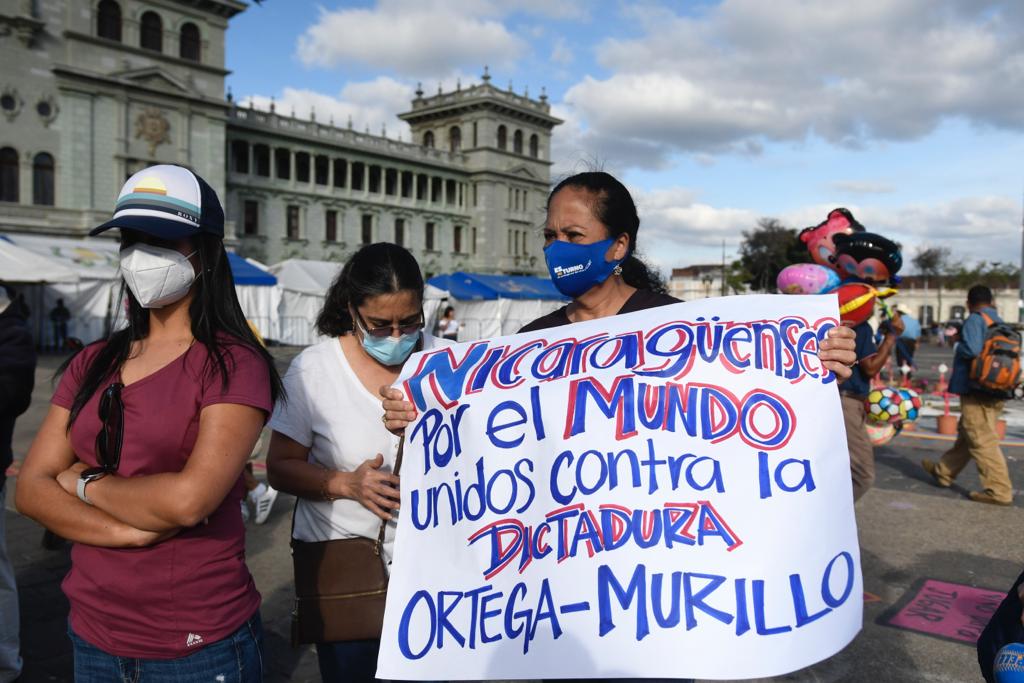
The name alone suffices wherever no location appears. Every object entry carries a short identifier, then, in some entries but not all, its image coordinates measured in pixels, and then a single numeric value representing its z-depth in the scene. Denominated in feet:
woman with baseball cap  5.79
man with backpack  20.98
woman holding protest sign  8.02
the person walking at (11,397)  10.43
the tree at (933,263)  199.15
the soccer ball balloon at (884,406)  23.11
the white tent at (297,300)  95.86
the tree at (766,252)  149.89
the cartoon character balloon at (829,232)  21.79
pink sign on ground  13.02
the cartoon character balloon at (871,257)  18.80
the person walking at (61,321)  79.20
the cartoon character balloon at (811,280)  19.51
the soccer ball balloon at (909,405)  23.61
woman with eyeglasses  7.46
